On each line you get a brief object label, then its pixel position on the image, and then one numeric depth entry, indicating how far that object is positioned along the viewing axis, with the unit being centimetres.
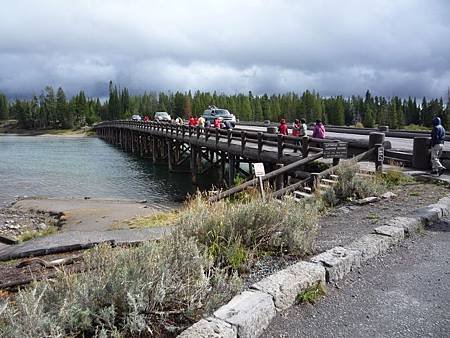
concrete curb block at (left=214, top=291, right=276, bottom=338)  337
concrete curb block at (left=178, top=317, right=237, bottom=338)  314
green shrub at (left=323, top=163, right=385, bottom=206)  931
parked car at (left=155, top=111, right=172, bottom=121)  6025
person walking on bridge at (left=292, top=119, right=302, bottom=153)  1916
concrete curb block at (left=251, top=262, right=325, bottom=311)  396
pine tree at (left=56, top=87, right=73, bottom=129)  13062
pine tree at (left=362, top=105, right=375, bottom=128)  9918
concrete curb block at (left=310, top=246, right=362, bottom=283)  464
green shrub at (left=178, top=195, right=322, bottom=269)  507
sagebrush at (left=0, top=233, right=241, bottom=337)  300
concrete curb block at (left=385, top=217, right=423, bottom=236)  639
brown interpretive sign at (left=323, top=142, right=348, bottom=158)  1164
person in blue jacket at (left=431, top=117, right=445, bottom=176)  1223
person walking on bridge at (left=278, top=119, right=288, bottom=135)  1998
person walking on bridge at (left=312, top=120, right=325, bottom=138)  1627
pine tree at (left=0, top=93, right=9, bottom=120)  16225
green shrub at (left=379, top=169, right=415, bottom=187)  1087
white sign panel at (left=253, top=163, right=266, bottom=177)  907
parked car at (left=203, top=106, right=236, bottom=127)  3826
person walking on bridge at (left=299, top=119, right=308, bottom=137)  1797
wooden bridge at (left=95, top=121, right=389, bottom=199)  1305
